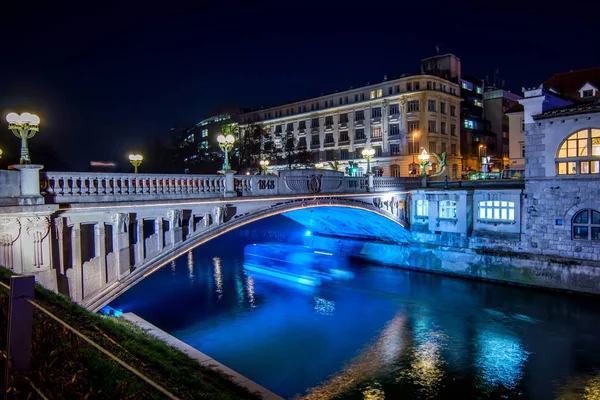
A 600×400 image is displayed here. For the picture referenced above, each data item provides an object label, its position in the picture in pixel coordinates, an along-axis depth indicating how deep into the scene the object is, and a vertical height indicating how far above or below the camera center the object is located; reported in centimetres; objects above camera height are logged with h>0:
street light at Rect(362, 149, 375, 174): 3106 +254
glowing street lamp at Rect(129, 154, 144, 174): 2316 +188
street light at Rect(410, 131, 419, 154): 5381 +501
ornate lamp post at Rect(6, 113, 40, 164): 1227 +205
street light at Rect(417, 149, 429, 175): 3415 +232
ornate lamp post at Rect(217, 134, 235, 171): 1858 +213
